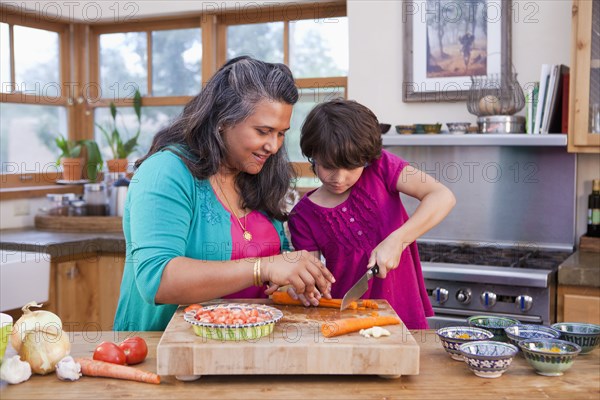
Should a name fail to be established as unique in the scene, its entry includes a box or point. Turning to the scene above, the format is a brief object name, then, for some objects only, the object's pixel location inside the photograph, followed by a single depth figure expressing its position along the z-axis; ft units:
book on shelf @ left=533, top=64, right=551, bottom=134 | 10.68
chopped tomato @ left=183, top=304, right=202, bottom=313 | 5.40
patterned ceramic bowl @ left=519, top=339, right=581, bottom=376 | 4.78
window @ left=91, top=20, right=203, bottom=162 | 14.28
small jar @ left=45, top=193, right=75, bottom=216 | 13.33
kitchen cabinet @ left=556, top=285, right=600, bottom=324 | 9.05
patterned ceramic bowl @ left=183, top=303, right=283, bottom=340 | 4.83
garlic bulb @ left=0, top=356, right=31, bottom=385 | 4.74
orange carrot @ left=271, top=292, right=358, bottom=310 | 5.85
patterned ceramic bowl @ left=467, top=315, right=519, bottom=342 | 5.51
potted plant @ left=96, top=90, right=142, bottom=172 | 14.25
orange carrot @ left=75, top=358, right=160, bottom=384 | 4.77
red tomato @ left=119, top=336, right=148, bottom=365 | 5.09
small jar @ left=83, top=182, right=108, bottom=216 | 13.43
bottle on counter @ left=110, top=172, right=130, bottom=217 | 13.33
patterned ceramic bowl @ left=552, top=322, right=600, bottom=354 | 5.29
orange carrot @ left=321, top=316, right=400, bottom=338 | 4.96
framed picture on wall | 11.48
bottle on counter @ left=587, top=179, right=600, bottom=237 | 11.03
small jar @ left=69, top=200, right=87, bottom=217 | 13.42
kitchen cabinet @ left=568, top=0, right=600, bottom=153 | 9.97
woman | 5.39
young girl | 6.61
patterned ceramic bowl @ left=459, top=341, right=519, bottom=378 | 4.76
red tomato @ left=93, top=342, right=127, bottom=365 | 5.01
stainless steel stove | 9.48
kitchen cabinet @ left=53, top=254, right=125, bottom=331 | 11.57
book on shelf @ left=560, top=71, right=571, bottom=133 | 10.57
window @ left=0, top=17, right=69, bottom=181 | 13.26
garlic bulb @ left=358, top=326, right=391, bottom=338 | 4.96
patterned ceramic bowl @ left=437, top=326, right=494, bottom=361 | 5.12
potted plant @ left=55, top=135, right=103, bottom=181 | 13.97
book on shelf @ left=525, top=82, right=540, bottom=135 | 10.82
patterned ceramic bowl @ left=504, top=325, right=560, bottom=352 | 5.27
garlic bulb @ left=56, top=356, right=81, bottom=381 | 4.79
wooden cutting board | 4.68
